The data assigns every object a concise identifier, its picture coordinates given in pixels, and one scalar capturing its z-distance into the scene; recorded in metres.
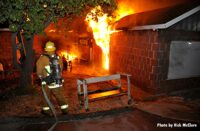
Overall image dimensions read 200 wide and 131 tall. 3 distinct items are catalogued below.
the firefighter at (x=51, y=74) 4.87
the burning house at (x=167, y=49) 6.85
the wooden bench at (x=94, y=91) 5.20
